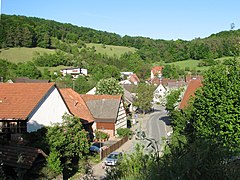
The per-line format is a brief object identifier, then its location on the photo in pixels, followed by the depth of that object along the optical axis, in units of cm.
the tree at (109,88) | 3707
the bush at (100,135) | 2519
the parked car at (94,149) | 2059
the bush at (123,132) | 2705
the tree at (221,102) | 1473
